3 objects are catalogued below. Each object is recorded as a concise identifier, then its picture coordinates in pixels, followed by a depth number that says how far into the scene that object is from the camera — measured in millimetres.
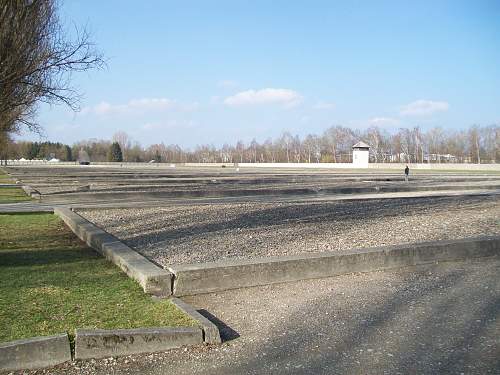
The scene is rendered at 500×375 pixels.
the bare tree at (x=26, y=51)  10328
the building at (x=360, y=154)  88419
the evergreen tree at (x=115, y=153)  153250
